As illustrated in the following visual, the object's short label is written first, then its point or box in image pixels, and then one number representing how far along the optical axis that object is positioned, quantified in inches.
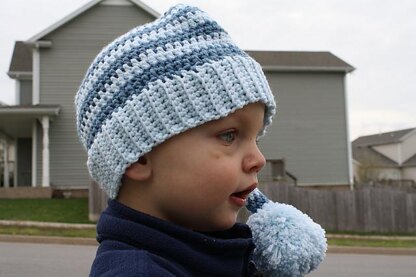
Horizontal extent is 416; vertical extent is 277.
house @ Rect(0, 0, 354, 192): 836.0
